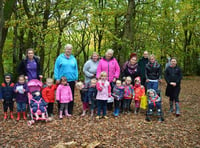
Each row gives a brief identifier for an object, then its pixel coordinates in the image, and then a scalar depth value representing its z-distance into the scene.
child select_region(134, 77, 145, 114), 6.63
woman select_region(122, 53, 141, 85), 6.70
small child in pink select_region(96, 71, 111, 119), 6.11
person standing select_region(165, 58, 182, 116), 6.66
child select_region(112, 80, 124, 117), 6.44
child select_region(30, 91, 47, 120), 5.86
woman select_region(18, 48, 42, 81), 6.07
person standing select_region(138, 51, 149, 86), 7.22
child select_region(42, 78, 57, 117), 6.18
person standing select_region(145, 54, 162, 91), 6.64
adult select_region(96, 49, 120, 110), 6.45
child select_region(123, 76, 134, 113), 6.53
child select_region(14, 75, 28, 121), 5.96
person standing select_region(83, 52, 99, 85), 6.58
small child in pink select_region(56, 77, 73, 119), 6.14
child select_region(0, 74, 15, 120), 5.93
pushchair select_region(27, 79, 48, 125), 5.86
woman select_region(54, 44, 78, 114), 6.18
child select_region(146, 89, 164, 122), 6.14
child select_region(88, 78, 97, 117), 6.32
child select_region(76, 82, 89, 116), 6.52
